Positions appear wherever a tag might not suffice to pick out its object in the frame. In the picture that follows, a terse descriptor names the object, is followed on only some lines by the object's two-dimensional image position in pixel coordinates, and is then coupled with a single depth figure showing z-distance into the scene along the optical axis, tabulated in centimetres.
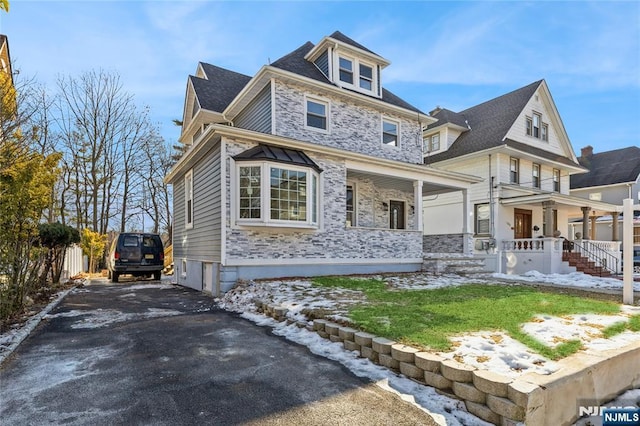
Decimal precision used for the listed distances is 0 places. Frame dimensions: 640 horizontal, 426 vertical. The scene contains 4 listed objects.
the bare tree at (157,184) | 2566
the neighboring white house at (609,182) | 2397
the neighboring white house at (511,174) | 1530
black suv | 1263
